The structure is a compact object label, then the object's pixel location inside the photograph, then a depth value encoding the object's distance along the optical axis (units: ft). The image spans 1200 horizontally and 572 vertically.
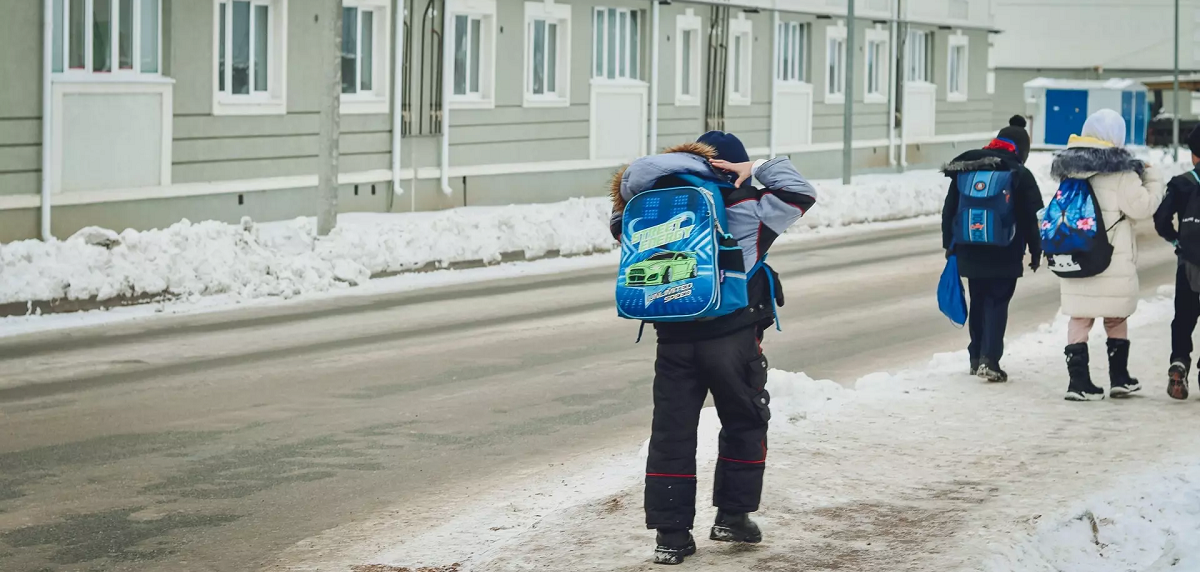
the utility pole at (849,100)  101.81
